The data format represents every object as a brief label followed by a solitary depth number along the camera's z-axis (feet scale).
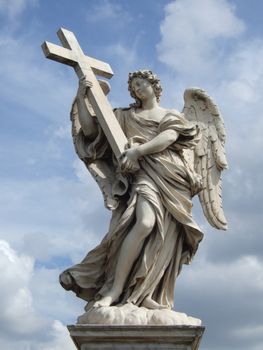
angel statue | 29.22
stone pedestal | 26.84
